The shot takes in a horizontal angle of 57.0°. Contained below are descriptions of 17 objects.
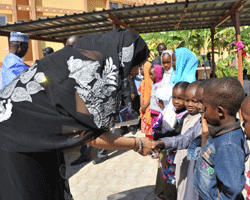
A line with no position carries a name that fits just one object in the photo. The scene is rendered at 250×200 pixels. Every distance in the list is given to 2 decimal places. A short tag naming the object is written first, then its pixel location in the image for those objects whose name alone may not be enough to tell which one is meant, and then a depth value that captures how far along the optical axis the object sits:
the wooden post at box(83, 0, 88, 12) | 14.90
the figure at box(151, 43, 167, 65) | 6.19
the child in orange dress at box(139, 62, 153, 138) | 5.12
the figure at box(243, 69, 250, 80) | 10.72
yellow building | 12.73
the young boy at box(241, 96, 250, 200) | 1.53
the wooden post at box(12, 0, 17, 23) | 12.76
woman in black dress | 1.37
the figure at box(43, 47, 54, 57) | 5.29
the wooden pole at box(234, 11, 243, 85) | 6.50
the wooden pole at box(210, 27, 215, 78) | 8.62
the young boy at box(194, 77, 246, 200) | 1.34
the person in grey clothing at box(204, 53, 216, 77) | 9.35
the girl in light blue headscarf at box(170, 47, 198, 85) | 3.56
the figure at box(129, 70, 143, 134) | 6.76
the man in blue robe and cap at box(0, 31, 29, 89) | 2.96
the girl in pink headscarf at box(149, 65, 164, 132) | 4.52
